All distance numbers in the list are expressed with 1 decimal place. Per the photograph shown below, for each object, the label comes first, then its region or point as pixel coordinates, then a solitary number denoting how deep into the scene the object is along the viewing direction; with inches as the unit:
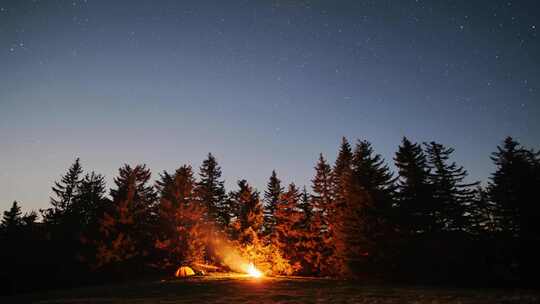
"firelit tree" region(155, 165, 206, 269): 1279.5
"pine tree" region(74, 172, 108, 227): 1706.4
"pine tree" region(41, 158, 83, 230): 1640.3
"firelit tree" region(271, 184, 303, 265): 1481.3
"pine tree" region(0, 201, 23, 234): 1507.9
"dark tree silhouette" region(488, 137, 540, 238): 1099.9
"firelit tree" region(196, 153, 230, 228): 1964.3
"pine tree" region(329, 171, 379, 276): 987.9
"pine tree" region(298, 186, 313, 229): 1550.7
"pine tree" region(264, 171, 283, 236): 2017.2
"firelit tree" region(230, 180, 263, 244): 1552.7
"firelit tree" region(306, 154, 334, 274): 1412.4
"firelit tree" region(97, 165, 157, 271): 1216.8
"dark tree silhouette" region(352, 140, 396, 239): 1011.3
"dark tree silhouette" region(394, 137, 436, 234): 1140.0
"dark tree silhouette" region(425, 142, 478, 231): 1251.2
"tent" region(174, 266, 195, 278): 1138.7
